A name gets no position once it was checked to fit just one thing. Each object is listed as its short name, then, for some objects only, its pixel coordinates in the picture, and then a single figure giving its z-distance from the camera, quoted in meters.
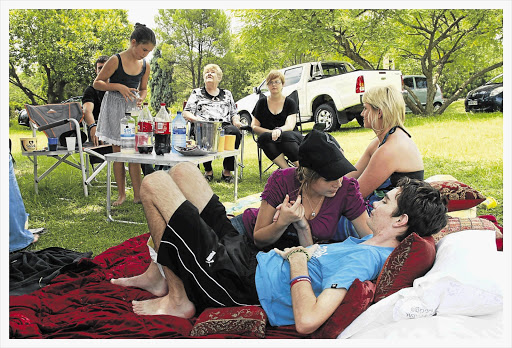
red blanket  1.66
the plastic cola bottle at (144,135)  3.31
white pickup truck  7.71
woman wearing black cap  1.77
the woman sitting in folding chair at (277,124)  4.81
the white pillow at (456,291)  1.39
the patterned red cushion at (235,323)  1.58
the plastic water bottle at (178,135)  3.51
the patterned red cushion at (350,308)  1.41
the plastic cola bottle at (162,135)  3.29
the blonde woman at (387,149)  2.25
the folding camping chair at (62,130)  4.42
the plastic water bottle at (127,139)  3.43
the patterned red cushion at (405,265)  1.48
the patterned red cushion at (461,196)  2.47
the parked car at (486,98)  8.73
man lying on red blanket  1.58
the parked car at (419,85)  10.98
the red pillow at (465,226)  1.86
